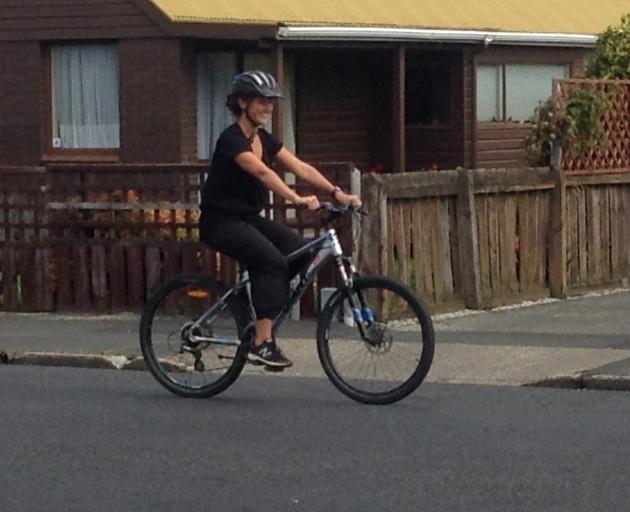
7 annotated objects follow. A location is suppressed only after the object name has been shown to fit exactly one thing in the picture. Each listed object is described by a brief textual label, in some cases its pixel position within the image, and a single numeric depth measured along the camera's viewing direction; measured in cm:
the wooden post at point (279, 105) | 2008
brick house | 2064
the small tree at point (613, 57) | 1817
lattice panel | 1625
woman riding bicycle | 1075
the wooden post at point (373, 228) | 1417
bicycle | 1059
